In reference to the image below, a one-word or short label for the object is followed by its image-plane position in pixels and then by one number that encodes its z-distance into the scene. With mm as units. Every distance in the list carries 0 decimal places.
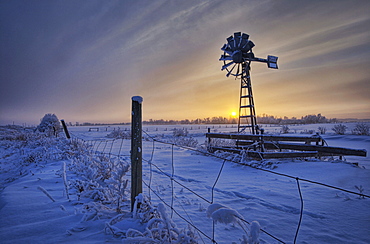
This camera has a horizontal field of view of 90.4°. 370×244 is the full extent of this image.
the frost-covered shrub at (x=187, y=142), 14964
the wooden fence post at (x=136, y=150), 2801
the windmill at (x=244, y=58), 12219
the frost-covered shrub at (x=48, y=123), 19138
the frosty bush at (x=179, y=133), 26053
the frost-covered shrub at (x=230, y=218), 1630
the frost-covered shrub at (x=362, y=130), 18491
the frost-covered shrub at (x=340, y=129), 20569
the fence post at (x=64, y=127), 10679
